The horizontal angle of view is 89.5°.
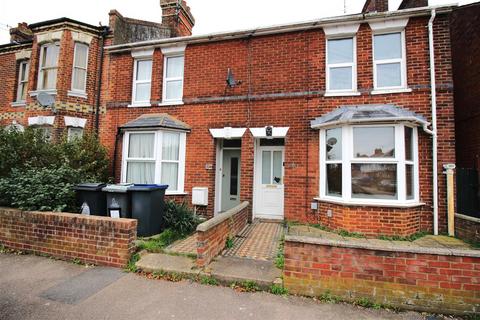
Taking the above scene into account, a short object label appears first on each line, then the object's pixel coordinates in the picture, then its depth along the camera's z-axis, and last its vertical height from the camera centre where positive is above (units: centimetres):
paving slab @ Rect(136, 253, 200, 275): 393 -153
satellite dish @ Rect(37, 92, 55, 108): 934 +271
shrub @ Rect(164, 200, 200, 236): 582 -111
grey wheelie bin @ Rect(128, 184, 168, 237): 526 -78
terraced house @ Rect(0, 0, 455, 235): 611 +203
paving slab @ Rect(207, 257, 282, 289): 361 -151
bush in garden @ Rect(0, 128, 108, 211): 509 +4
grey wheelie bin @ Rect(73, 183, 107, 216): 544 -61
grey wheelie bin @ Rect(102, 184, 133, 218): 525 -66
